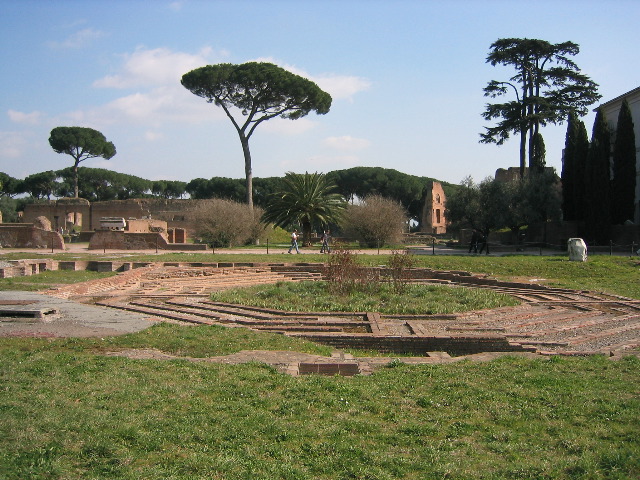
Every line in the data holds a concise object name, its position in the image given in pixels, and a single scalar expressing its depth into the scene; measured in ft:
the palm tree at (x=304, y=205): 103.81
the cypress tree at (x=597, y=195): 92.58
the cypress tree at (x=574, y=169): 100.53
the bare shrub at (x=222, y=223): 104.32
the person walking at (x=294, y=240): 88.04
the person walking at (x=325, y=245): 89.25
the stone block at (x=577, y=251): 68.18
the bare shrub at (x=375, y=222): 102.99
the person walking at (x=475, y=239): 85.97
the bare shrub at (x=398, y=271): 43.04
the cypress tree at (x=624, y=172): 98.63
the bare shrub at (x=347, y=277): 42.68
